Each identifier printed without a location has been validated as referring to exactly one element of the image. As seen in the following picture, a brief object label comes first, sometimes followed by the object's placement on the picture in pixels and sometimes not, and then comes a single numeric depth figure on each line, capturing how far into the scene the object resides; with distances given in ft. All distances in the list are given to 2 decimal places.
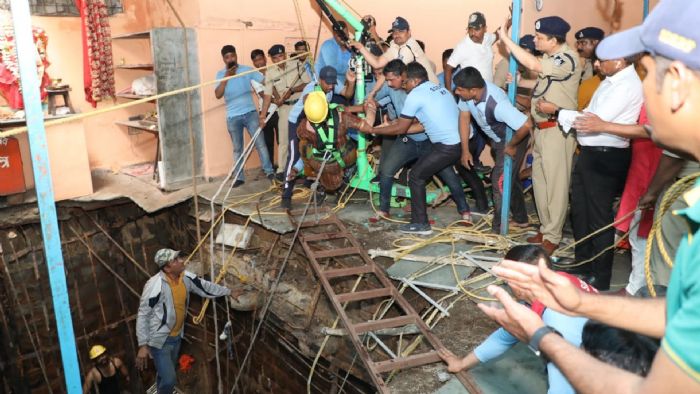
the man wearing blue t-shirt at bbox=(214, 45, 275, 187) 25.11
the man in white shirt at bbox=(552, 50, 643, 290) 12.55
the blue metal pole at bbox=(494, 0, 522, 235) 15.67
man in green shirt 3.14
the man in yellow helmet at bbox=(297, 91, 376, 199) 19.02
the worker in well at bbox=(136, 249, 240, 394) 17.48
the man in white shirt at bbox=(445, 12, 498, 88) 19.71
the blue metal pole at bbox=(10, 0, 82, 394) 7.51
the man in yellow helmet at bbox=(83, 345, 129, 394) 19.54
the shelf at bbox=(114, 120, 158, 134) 26.21
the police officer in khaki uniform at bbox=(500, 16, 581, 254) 14.76
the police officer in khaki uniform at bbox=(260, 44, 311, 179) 24.75
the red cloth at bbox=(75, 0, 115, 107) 26.64
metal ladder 11.23
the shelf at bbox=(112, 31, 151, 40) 24.13
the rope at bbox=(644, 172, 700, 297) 7.67
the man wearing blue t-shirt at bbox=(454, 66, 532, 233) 16.16
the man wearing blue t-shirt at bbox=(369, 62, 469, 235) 17.58
